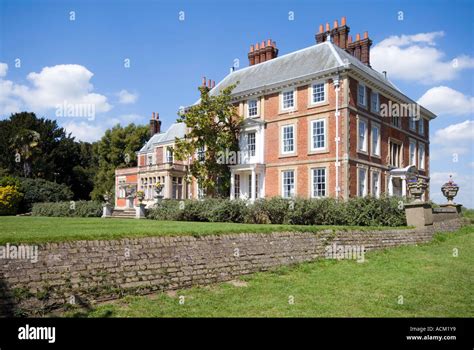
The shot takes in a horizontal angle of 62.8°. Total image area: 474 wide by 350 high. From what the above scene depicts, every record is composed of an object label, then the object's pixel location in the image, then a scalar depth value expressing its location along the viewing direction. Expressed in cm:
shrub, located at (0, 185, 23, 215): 3228
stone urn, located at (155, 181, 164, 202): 2714
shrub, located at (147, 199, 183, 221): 2155
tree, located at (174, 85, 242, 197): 2702
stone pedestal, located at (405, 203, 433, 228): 1589
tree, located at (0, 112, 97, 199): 4366
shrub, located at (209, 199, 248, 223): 1967
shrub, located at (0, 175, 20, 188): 3395
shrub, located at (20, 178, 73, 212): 3525
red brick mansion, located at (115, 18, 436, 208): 2375
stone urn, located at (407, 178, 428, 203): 1661
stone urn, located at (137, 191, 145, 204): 2681
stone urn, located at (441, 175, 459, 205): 2097
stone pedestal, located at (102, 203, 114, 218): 2673
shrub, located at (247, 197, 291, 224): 1844
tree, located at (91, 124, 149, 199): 5134
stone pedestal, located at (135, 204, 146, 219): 2431
